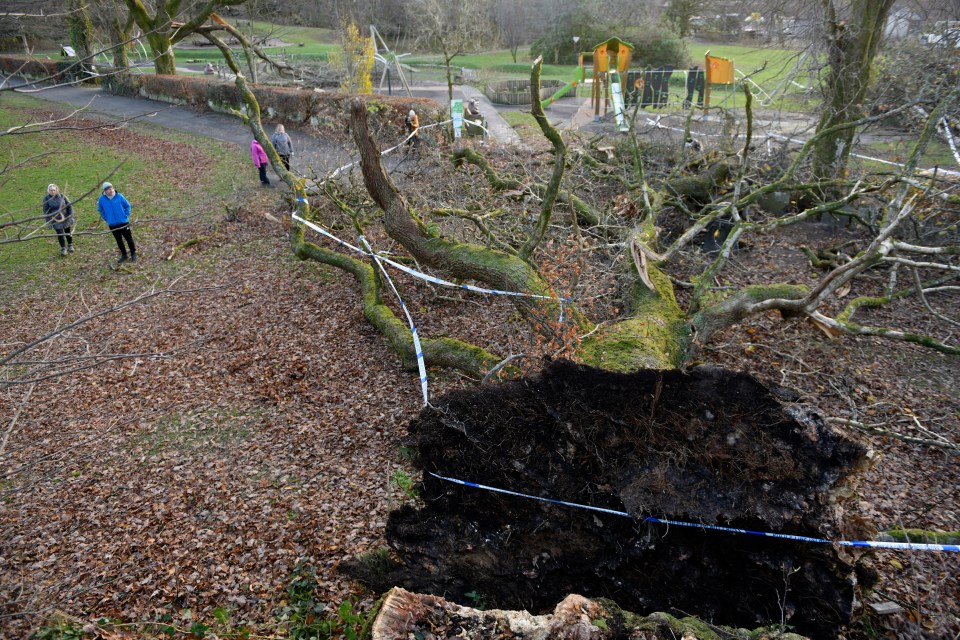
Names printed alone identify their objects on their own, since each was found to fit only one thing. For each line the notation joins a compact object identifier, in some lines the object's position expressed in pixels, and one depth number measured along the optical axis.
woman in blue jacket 9.65
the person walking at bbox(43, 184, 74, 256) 9.27
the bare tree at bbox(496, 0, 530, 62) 34.28
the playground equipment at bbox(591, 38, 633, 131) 19.88
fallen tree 3.47
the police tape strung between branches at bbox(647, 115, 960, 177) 10.67
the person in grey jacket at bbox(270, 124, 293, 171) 13.66
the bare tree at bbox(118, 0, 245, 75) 19.47
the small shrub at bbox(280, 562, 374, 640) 3.83
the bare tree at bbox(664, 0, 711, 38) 29.81
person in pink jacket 13.61
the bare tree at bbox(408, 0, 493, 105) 23.55
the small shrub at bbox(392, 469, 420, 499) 5.12
